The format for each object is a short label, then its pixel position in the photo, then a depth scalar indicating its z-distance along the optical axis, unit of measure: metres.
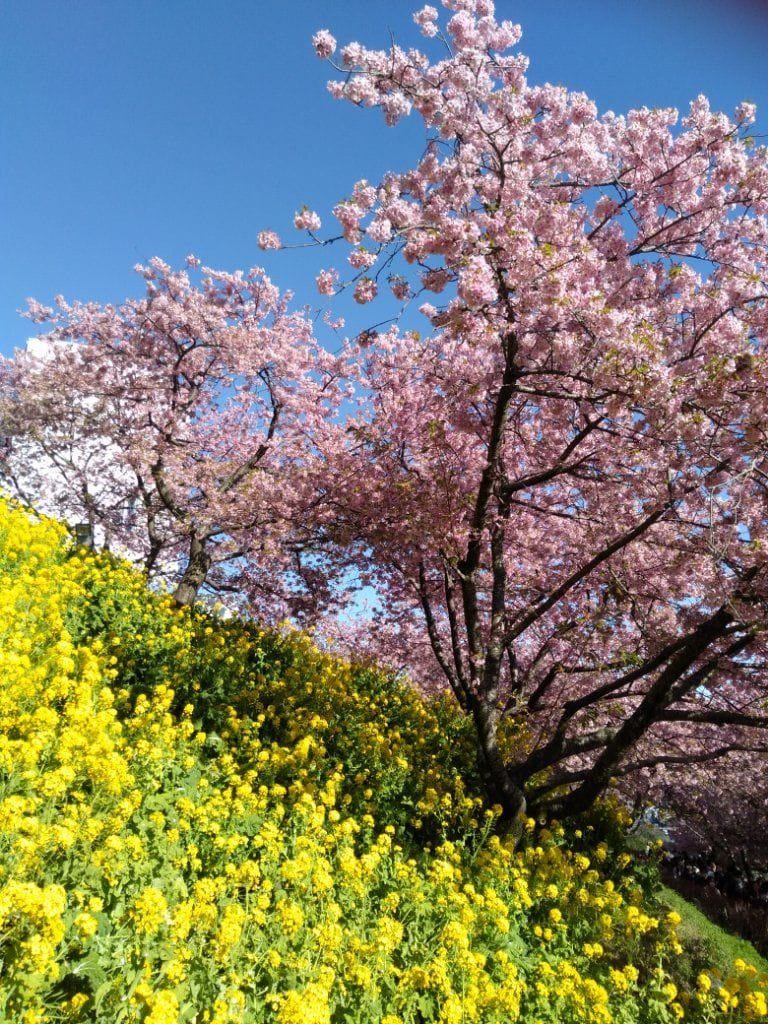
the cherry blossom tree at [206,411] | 15.55
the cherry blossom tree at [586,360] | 6.63
